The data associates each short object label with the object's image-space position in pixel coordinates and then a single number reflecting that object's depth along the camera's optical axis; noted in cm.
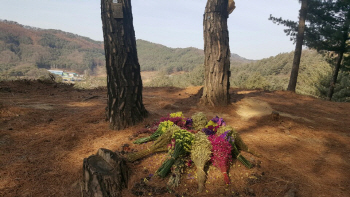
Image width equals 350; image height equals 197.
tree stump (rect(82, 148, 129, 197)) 189
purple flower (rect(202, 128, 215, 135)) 276
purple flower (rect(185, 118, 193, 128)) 311
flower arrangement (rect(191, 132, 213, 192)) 210
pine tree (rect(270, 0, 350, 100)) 1022
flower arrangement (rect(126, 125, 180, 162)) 250
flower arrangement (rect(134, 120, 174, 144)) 288
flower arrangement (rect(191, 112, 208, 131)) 306
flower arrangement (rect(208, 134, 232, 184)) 223
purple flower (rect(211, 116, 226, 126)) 294
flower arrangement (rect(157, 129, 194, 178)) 220
